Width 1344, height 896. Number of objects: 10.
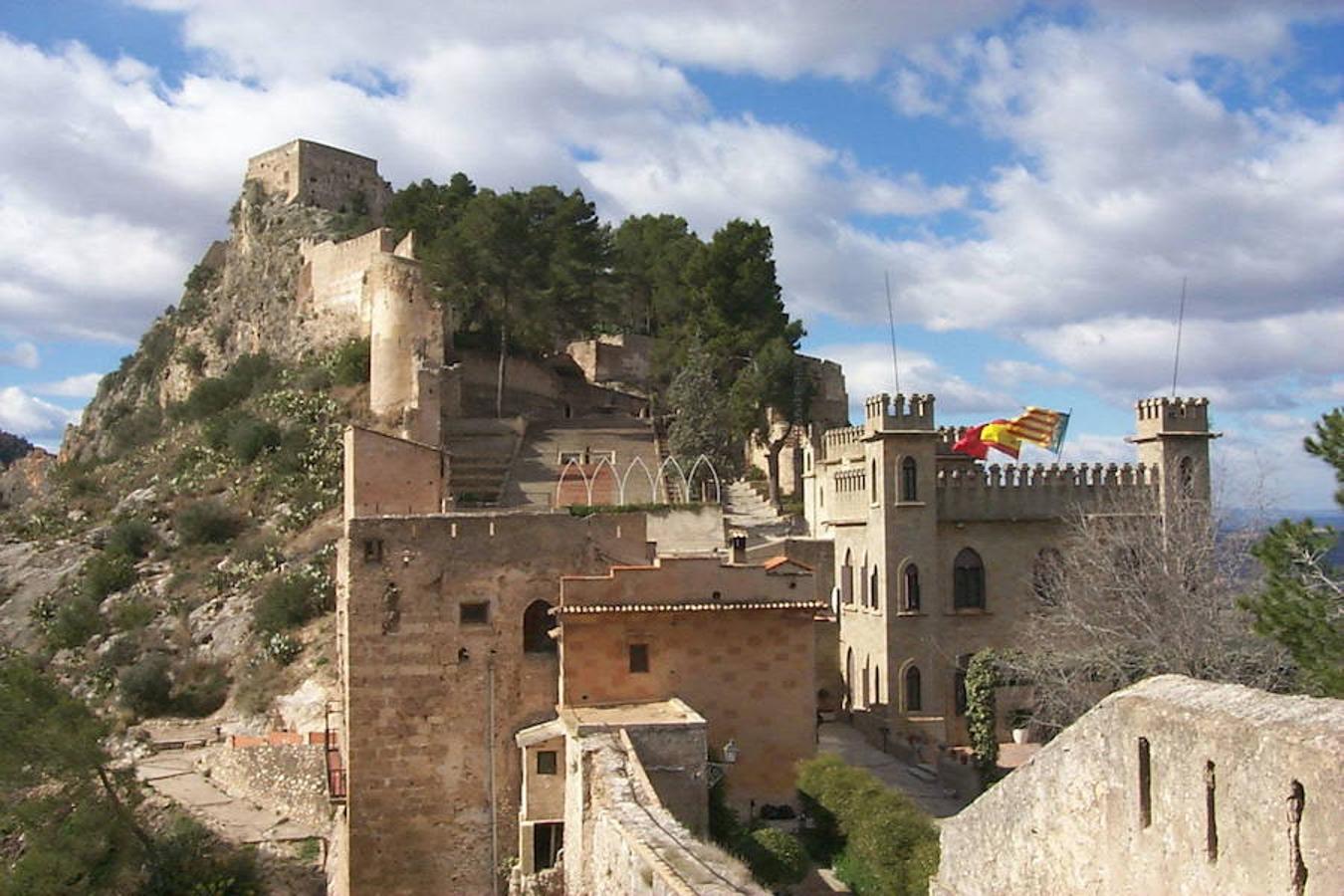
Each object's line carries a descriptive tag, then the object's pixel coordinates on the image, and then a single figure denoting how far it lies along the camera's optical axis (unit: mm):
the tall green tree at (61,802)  22641
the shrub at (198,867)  23281
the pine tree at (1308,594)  18078
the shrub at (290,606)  35719
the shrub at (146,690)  34688
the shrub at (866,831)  16906
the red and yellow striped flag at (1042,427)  34062
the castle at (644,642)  17594
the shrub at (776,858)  17273
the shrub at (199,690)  34812
